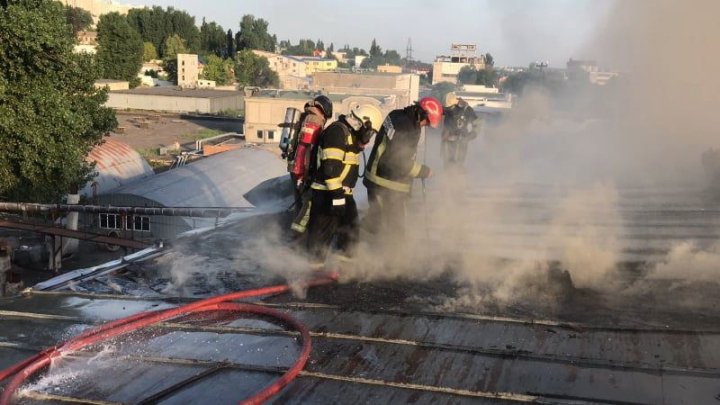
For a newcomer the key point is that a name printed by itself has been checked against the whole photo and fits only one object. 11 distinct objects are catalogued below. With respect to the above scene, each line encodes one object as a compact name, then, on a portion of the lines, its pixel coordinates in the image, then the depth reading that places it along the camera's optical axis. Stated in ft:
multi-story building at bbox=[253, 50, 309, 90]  254.06
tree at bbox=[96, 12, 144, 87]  214.48
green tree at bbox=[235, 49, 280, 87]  250.57
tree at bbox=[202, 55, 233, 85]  244.83
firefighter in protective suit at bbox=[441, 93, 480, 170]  26.90
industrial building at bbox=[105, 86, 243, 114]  189.57
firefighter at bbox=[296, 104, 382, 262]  15.88
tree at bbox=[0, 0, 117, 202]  39.70
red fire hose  9.75
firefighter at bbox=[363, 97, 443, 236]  17.30
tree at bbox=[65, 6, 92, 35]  274.57
